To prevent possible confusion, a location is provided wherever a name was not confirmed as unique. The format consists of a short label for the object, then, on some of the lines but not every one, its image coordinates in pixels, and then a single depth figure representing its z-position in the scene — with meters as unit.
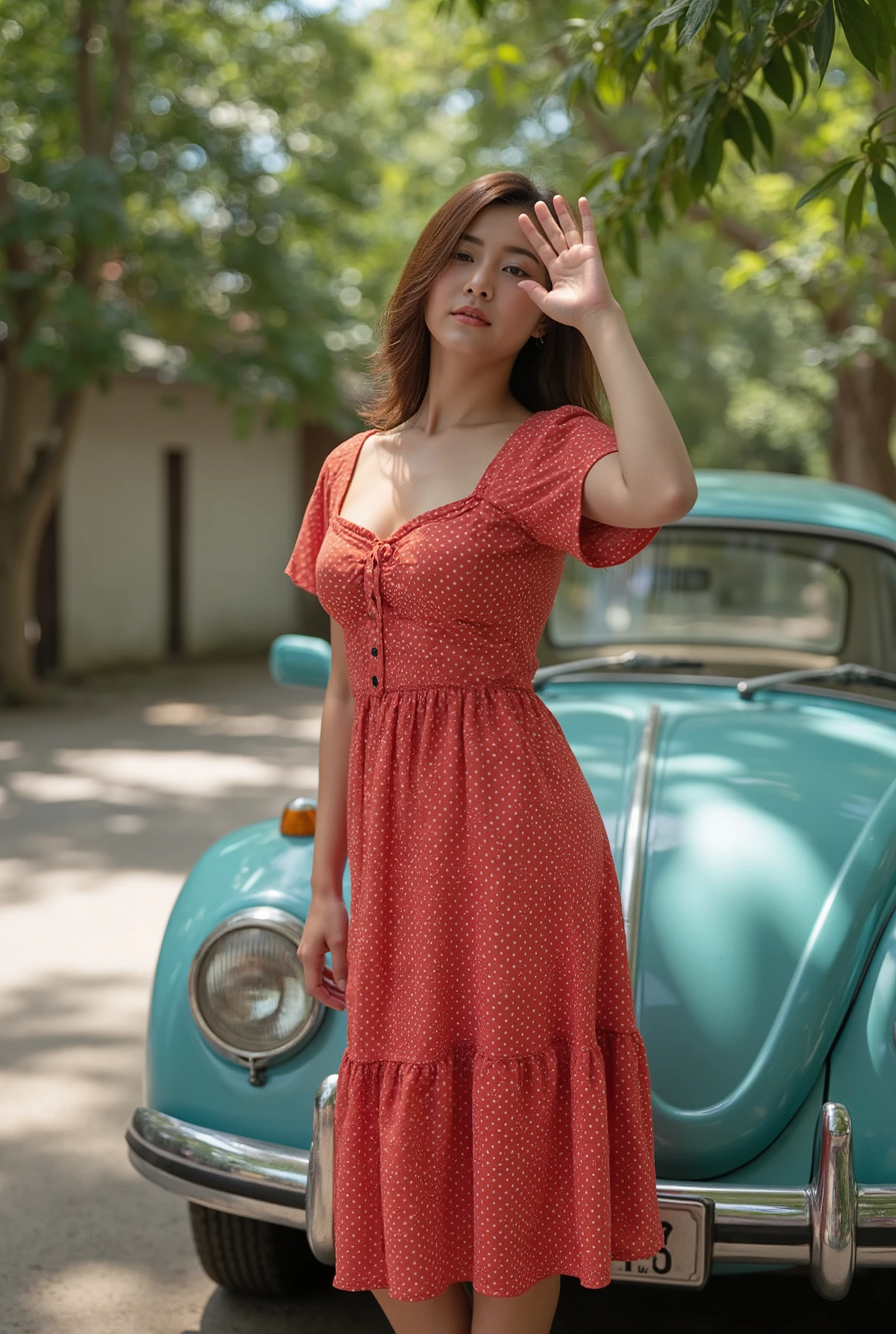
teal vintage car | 2.40
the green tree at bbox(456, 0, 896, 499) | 2.59
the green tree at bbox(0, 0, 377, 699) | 10.91
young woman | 2.09
